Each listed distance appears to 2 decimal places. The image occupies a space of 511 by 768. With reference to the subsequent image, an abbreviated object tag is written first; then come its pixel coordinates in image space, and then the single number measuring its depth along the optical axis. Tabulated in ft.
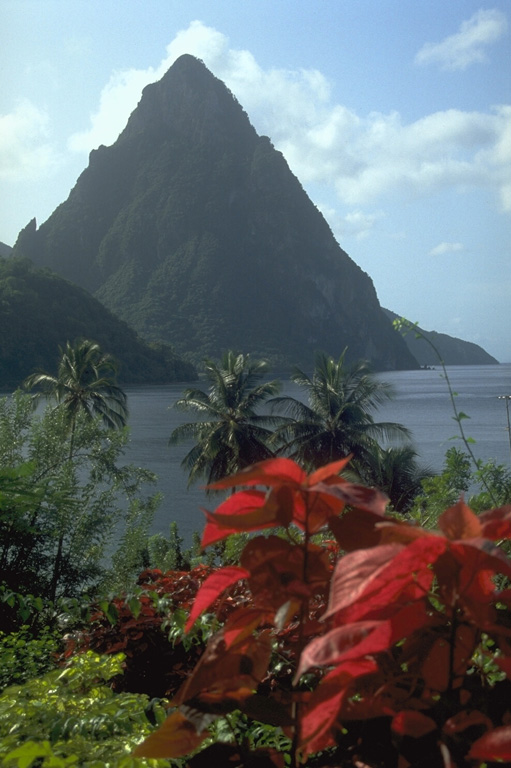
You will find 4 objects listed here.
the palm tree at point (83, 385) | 98.07
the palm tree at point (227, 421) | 87.56
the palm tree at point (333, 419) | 83.56
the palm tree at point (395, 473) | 81.80
